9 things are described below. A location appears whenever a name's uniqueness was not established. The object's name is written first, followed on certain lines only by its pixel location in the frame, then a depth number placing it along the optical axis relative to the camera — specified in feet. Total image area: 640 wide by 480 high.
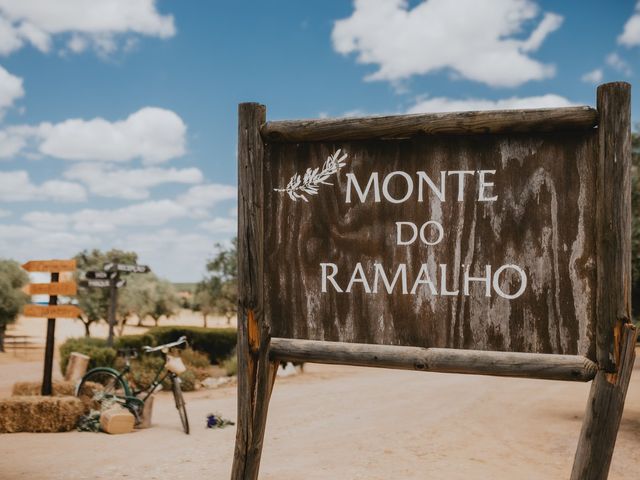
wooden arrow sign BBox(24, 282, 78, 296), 36.09
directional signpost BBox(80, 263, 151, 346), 48.98
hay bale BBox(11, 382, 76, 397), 35.47
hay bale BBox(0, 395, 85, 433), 30.10
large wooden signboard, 8.22
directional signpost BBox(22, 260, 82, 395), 35.94
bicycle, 30.27
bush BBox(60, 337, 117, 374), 45.83
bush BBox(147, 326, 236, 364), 63.00
